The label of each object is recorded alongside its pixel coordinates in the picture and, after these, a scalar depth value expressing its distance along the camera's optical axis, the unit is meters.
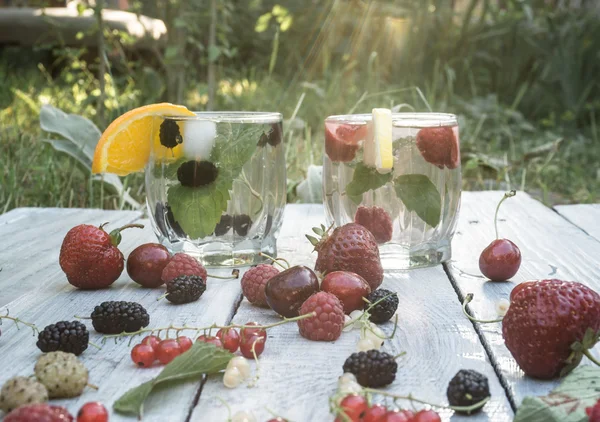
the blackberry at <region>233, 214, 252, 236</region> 0.46
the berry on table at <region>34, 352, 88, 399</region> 0.28
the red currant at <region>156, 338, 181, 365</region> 0.31
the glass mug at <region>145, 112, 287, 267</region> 0.44
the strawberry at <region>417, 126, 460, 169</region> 0.45
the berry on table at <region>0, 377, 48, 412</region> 0.27
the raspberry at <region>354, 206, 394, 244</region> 0.46
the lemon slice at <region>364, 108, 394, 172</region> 0.43
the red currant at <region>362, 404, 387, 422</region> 0.26
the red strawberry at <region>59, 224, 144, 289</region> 0.42
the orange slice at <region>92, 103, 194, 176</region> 0.45
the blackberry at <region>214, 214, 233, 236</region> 0.45
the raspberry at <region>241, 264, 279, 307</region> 0.39
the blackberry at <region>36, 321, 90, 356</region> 0.32
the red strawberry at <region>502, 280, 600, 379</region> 0.30
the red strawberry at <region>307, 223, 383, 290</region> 0.40
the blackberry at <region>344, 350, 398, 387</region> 0.29
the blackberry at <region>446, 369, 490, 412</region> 0.27
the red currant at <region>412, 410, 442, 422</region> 0.26
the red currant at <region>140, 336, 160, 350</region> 0.32
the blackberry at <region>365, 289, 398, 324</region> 0.36
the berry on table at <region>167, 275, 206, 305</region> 0.39
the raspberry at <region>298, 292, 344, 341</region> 0.34
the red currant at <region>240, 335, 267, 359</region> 0.32
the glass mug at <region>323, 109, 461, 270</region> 0.45
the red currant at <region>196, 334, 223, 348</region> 0.32
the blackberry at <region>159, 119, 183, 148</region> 0.44
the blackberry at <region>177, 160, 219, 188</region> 0.44
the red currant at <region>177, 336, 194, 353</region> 0.32
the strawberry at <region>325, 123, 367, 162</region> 0.45
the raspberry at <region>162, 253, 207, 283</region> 0.41
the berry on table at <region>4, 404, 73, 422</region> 0.24
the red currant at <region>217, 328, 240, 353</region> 0.32
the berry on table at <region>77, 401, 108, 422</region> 0.26
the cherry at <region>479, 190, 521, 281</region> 0.43
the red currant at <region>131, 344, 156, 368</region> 0.31
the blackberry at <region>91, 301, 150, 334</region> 0.35
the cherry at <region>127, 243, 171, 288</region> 0.42
